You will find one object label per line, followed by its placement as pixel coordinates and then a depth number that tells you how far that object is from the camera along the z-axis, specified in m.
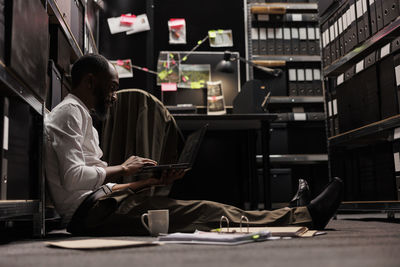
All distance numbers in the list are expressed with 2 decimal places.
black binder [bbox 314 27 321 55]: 4.36
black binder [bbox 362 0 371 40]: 2.64
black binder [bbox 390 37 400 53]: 2.28
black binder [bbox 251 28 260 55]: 4.32
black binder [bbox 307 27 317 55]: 4.34
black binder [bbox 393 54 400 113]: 2.28
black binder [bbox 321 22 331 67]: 3.26
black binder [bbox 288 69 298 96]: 4.29
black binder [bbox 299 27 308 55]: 4.34
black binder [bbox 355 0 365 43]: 2.72
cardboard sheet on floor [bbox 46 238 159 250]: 1.06
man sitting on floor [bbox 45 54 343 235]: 1.50
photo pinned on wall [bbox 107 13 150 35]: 4.06
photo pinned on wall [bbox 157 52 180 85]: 3.93
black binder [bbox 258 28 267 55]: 4.32
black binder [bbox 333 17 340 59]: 3.09
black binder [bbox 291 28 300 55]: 4.34
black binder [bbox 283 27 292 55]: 4.34
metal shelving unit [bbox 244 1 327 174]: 4.12
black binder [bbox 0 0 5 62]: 1.19
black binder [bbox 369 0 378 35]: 2.55
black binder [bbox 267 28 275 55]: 4.33
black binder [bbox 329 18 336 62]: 3.16
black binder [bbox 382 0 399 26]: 2.30
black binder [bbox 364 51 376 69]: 2.56
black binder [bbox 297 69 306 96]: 4.30
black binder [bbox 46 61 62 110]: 1.88
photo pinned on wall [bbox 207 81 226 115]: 3.62
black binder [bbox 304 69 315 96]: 4.30
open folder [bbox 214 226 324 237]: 1.35
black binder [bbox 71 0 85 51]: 2.31
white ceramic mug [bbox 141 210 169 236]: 1.43
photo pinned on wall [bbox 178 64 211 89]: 3.78
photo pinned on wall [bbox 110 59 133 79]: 3.99
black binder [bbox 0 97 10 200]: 1.29
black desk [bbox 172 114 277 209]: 3.34
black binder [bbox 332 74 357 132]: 2.89
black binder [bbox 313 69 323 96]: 4.29
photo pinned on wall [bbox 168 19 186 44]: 4.11
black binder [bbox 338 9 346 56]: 3.00
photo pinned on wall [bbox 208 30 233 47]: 4.09
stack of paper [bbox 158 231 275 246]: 1.13
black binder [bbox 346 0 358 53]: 2.82
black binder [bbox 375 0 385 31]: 2.47
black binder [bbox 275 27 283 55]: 4.34
